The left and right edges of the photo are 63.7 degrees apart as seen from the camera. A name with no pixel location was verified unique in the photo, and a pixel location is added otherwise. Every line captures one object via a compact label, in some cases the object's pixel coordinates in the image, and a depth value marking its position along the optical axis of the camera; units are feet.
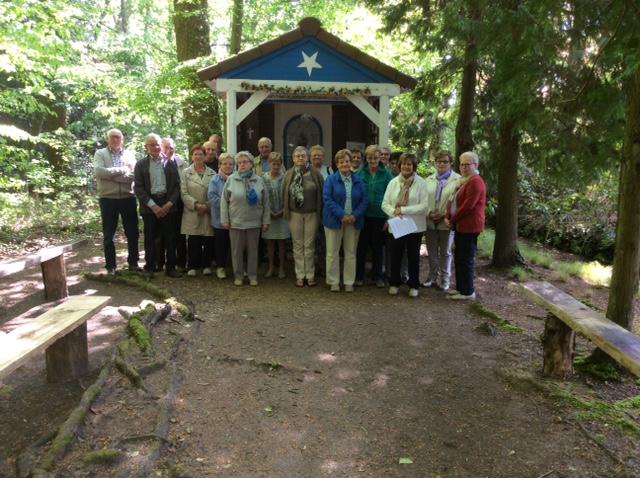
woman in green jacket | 22.72
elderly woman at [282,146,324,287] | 22.33
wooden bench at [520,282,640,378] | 11.24
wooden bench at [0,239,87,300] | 19.98
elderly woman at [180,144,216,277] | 23.34
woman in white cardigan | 21.27
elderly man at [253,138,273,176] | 25.40
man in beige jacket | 22.62
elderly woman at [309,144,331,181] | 23.32
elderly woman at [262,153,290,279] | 23.41
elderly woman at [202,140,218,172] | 24.66
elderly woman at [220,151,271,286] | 22.25
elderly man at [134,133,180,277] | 22.62
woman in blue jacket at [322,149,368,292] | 21.71
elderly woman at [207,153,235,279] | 23.02
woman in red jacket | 20.63
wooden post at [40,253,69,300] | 20.48
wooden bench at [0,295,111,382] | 10.34
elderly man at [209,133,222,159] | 24.93
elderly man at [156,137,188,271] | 23.35
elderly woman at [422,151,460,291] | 22.12
